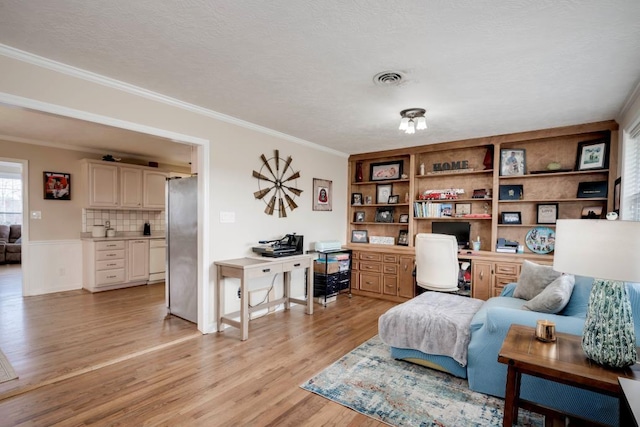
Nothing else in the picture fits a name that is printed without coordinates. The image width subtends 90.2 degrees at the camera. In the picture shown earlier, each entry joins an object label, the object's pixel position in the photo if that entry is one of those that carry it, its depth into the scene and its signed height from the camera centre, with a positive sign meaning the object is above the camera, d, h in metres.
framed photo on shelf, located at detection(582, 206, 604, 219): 3.78 -0.05
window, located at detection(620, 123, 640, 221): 3.05 +0.31
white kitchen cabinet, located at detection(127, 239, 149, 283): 5.54 -1.05
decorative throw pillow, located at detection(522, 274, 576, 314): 2.22 -0.64
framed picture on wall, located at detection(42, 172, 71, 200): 5.13 +0.23
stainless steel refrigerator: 3.66 -0.54
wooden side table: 1.41 -0.75
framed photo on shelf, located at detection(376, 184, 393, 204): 5.48 +0.21
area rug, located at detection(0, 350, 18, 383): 2.41 -1.35
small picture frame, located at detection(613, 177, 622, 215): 3.33 +0.15
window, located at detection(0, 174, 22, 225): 8.48 -0.01
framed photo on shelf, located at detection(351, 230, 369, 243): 5.73 -0.57
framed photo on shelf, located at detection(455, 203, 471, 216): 4.72 -0.04
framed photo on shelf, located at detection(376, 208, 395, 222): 5.36 -0.16
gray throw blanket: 2.44 -0.99
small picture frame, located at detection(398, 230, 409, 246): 5.16 -0.54
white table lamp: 1.38 -0.29
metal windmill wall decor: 4.11 +0.26
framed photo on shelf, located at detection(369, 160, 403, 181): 5.36 +0.59
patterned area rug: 2.03 -1.36
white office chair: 3.58 -0.64
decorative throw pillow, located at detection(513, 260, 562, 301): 2.89 -0.67
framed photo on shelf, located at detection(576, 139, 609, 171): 3.71 +0.63
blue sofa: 1.86 -1.09
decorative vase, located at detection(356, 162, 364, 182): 5.73 +0.58
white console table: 3.27 -0.77
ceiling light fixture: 3.15 +0.89
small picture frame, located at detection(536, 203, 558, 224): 4.09 -0.07
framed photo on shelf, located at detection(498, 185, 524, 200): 4.27 +0.20
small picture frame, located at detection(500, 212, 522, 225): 4.27 -0.15
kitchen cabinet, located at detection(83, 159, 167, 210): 5.35 +0.27
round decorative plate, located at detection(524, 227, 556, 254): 4.09 -0.42
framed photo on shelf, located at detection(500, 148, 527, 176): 4.26 +0.61
